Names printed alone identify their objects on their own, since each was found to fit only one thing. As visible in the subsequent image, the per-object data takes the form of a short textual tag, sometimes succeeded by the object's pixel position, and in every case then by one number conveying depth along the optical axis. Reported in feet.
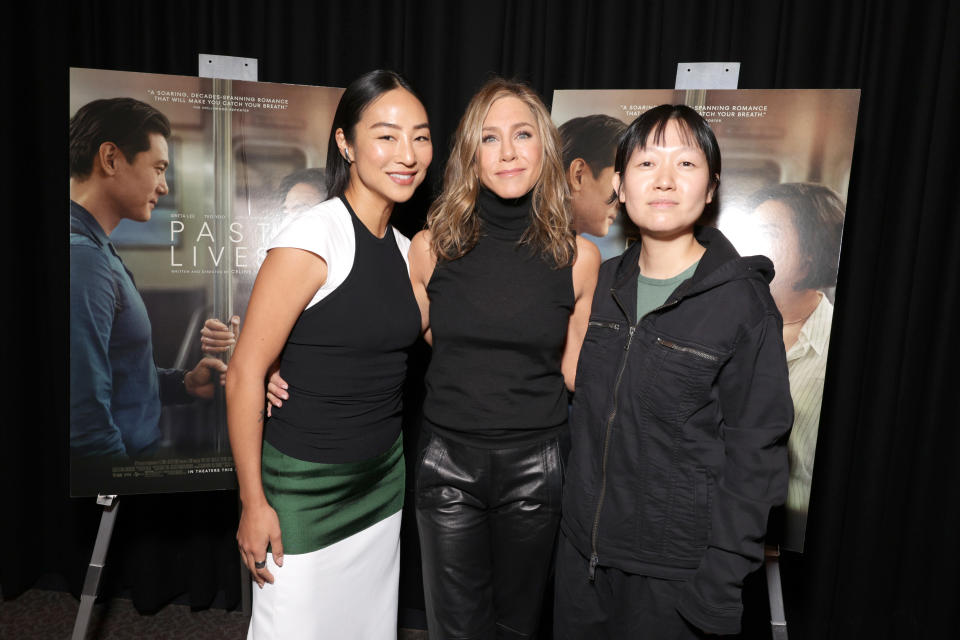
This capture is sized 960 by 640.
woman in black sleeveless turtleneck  5.49
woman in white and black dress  4.74
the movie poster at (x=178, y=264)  6.58
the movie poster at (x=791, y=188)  6.04
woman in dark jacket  4.42
